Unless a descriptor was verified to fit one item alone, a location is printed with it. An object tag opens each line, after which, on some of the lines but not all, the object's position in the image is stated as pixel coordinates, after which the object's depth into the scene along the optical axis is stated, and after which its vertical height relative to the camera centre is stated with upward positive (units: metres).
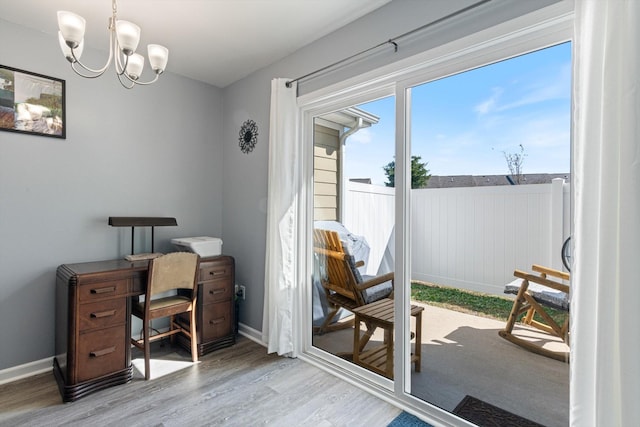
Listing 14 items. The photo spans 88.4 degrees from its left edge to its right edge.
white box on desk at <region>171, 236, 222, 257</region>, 2.98 -0.32
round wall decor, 3.25 +0.76
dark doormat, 1.75 -1.12
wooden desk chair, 2.46 -0.67
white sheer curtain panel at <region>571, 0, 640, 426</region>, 1.17 -0.01
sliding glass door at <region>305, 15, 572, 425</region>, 1.68 -0.05
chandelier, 1.46 +0.83
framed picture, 2.41 +0.81
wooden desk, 2.20 -0.80
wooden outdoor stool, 2.16 -0.90
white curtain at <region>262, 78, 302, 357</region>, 2.76 -0.05
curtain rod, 1.75 +1.10
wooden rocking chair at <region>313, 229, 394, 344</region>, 2.45 -0.53
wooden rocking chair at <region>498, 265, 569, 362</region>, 1.64 -0.46
